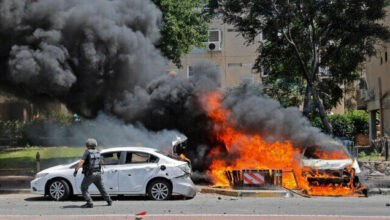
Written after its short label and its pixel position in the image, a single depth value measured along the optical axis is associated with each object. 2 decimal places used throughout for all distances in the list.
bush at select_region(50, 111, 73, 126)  29.89
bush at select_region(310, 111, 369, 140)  32.62
